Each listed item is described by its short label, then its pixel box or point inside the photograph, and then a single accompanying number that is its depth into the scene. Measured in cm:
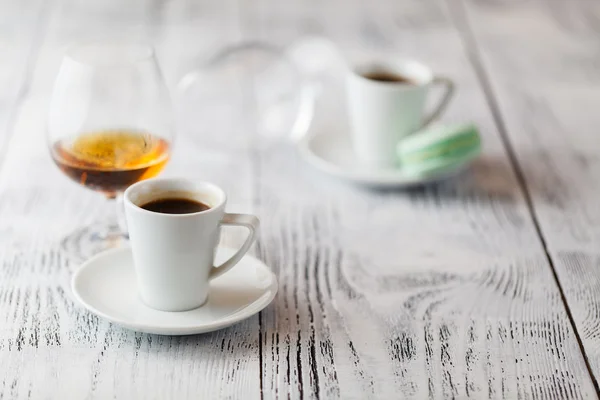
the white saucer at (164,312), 88
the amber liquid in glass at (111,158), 97
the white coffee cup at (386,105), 113
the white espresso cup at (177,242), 87
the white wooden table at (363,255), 87
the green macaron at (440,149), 110
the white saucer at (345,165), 111
